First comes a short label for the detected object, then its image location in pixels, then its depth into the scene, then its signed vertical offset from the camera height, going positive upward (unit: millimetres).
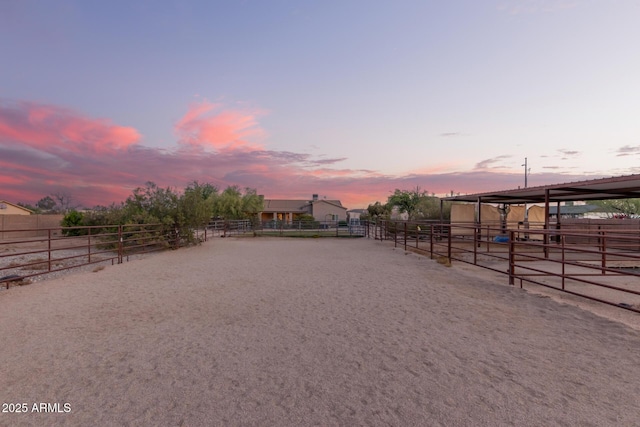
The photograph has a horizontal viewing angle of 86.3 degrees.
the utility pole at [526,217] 18467 -292
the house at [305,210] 59219 +494
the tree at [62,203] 77062 +2395
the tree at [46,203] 87462 +2741
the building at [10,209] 34719 +512
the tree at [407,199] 37353 +1501
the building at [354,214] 66438 -281
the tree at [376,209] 44956 +528
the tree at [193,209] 17031 +209
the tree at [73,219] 26578 -436
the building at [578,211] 49859 +153
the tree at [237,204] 45331 +1262
